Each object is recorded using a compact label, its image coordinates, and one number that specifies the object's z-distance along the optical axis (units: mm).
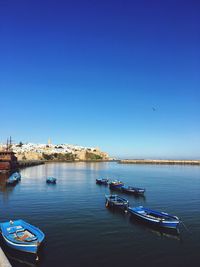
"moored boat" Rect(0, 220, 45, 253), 21234
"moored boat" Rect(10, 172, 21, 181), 79188
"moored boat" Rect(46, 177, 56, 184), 76550
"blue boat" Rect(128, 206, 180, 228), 30016
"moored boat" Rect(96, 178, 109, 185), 78375
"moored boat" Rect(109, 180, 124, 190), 66462
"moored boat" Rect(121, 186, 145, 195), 57178
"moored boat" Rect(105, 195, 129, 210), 40375
